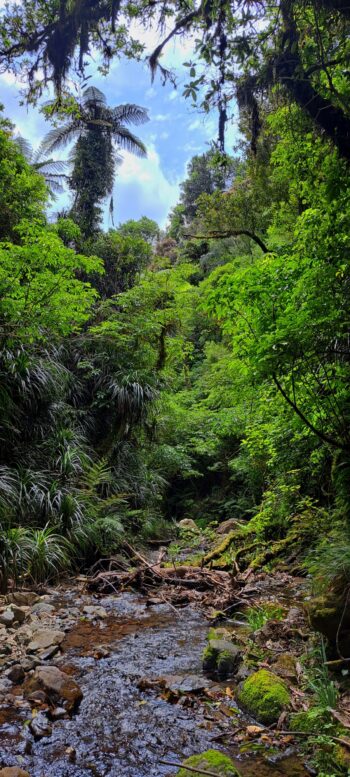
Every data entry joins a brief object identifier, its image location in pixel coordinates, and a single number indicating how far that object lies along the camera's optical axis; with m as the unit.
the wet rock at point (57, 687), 3.33
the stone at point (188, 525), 11.44
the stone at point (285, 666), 3.53
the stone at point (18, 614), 4.88
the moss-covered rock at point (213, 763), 2.44
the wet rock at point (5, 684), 3.47
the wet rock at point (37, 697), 3.27
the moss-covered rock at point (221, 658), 3.87
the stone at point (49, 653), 4.07
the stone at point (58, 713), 3.14
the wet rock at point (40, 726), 2.94
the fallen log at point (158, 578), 6.41
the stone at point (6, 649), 4.11
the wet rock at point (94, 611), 5.36
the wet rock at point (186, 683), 3.59
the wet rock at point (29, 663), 3.82
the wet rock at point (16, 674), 3.61
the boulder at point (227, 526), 10.60
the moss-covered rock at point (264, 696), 3.10
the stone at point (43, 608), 5.29
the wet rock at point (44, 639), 4.26
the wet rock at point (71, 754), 2.74
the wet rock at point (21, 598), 5.41
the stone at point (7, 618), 4.73
